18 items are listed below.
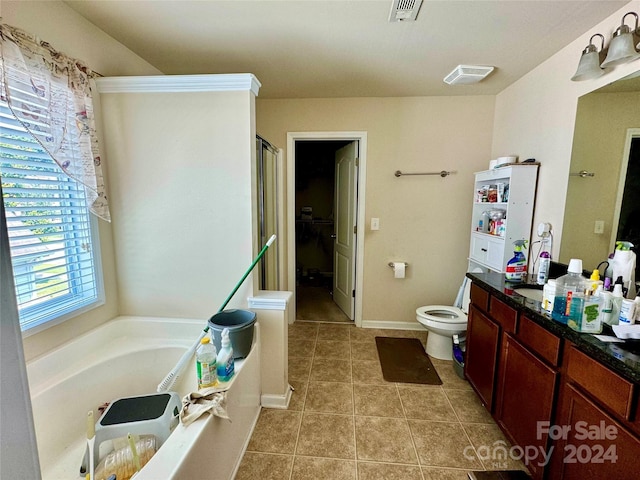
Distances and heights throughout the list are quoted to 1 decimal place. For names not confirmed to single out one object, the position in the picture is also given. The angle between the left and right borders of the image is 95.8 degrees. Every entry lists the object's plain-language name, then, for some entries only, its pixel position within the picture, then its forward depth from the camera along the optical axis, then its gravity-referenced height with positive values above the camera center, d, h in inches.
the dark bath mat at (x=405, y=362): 89.7 -53.1
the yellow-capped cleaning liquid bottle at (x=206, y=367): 52.7 -29.9
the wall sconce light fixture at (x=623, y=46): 56.2 +31.3
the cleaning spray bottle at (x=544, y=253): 68.6 -11.9
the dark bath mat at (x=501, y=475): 57.1 -53.5
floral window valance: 50.6 +19.2
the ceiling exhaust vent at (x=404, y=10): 59.1 +41.1
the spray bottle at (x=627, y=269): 53.0 -11.4
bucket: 61.5 -28.3
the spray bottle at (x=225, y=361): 55.7 -30.4
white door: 121.9 -11.0
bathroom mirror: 59.2 +7.3
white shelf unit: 85.4 -1.1
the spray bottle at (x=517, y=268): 73.4 -15.9
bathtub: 43.8 -38.1
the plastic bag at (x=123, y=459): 46.4 -42.6
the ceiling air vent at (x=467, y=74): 84.0 +39.0
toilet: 94.0 -39.1
